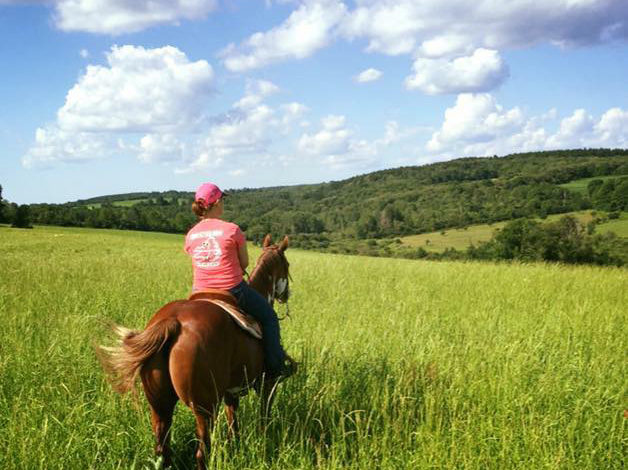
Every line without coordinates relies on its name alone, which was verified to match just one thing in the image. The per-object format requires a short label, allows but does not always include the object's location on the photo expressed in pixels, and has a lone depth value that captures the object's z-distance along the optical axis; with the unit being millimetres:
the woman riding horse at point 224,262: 3605
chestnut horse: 2918
